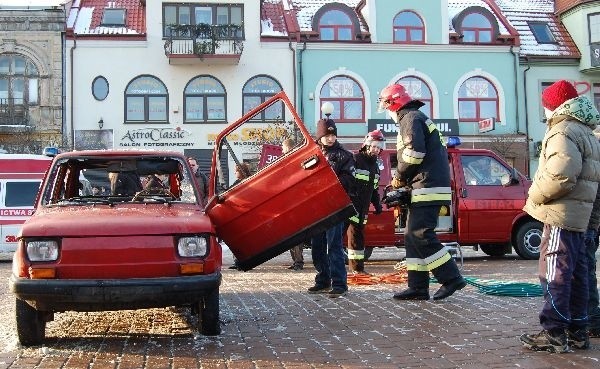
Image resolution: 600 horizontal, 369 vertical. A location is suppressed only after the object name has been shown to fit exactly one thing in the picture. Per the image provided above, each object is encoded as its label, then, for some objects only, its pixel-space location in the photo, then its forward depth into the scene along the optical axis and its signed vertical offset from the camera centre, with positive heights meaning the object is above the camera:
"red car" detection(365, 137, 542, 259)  12.79 -0.29
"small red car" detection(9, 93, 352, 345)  5.20 -0.21
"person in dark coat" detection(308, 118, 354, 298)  7.97 -0.52
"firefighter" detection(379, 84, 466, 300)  7.15 +0.08
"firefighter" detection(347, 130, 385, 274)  9.77 +0.15
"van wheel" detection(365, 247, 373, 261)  13.29 -1.05
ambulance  15.91 +0.34
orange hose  9.30 -1.13
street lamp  18.62 +2.43
